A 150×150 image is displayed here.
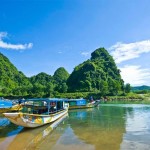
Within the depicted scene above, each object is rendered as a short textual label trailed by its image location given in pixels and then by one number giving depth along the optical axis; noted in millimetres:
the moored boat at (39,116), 12879
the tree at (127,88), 66552
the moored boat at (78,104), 31786
